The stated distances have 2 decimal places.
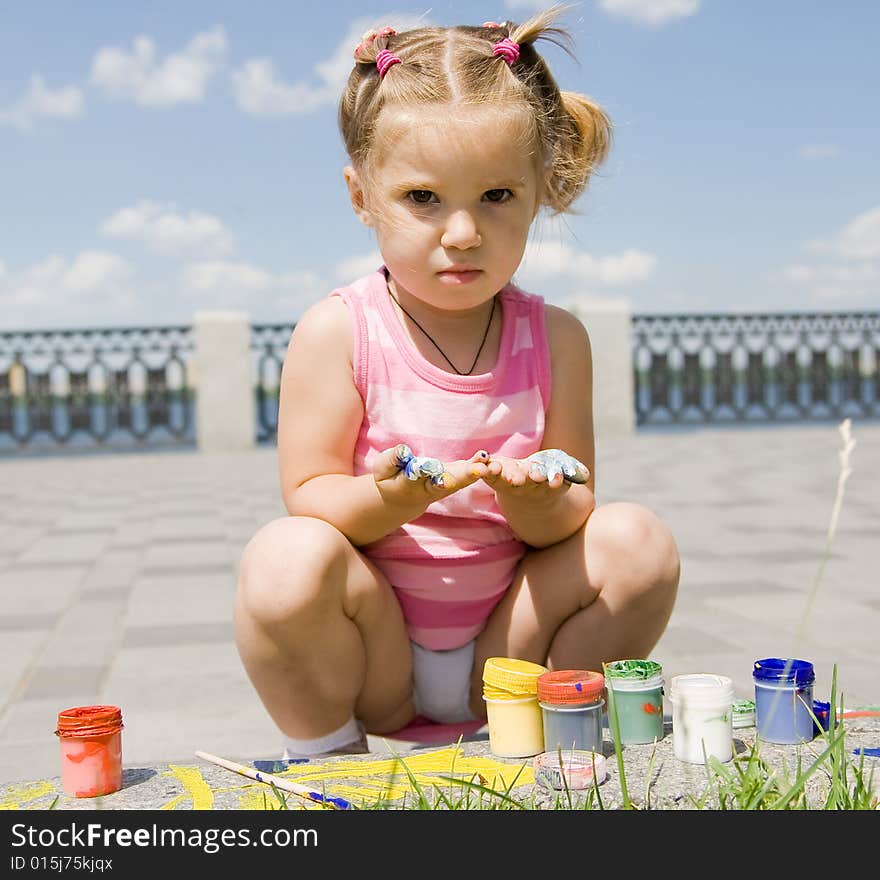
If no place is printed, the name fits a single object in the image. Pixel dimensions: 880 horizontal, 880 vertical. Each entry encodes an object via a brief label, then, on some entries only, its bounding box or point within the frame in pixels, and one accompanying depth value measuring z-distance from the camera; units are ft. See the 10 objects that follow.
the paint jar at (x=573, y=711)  4.17
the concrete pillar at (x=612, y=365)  39.01
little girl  4.35
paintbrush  3.91
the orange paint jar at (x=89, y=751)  4.05
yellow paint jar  4.25
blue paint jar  4.21
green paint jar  4.25
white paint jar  4.11
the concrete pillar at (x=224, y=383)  37.81
